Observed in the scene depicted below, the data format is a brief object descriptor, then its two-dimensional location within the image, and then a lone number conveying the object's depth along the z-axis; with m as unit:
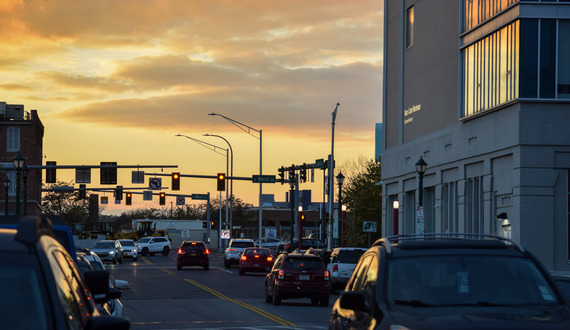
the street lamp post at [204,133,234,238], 95.01
